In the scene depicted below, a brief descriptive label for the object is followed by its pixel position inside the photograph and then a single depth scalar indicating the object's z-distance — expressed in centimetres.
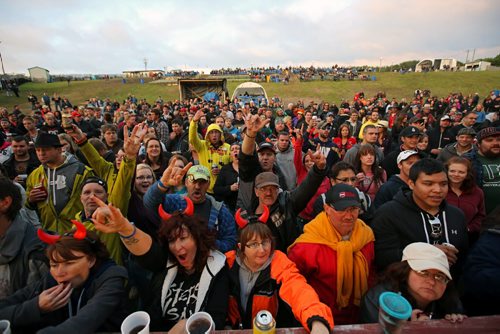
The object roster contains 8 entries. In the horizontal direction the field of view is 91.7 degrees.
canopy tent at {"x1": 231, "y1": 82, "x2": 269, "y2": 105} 2006
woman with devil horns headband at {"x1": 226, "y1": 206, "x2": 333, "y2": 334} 207
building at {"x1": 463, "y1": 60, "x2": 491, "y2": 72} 4653
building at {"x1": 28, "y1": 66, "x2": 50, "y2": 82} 4409
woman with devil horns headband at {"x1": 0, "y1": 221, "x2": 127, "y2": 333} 168
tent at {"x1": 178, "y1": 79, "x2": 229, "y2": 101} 2012
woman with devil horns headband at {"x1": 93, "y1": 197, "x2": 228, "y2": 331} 198
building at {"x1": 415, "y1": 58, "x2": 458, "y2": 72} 4888
